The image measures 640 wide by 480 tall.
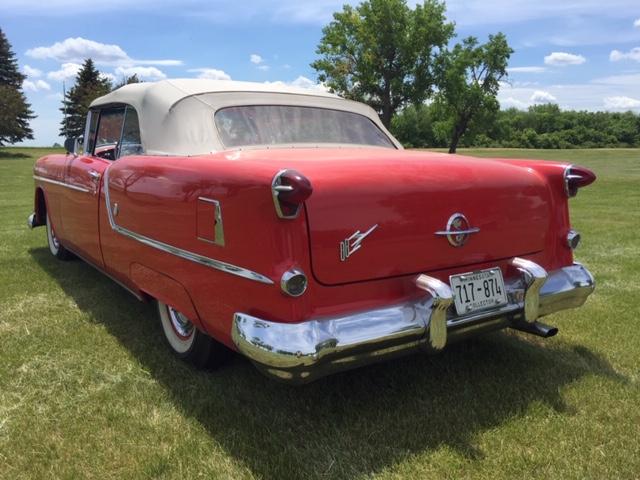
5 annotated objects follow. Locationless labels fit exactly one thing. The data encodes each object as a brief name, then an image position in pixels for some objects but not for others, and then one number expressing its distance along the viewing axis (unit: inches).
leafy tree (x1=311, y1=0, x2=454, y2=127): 1370.6
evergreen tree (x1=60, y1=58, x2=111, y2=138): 1947.6
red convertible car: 89.0
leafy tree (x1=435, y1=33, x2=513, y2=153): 1422.2
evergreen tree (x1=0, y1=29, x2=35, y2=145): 1614.2
